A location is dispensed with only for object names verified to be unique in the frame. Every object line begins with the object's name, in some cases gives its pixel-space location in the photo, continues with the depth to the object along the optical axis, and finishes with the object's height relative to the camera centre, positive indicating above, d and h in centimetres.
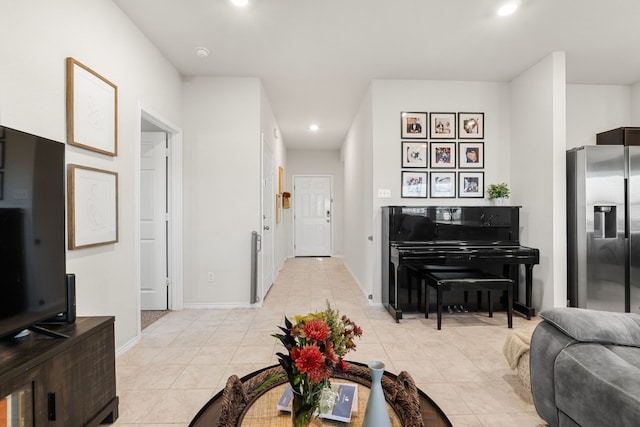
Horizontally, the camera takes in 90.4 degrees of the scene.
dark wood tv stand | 117 -65
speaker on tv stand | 155 -46
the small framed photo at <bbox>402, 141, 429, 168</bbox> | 367 +68
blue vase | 91 -56
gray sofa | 111 -61
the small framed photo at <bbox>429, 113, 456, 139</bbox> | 369 +101
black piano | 328 -22
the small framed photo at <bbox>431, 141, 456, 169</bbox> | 370 +68
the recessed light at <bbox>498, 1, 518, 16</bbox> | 240 +157
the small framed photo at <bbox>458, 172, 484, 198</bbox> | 370 +33
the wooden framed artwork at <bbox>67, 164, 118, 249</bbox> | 195 +6
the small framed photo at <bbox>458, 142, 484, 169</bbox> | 371 +67
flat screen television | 123 -6
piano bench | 290 -66
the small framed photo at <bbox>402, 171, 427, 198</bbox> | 367 +33
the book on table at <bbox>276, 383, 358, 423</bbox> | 99 -65
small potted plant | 355 +22
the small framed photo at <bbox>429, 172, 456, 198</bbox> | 370 +33
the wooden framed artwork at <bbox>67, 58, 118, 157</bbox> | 193 +70
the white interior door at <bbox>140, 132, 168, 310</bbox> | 350 -10
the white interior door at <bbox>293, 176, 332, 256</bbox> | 768 -4
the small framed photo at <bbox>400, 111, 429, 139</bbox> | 368 +102
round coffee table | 101 -67
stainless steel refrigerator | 296 -15
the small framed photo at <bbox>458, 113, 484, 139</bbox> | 371 +102
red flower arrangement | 84 -39
